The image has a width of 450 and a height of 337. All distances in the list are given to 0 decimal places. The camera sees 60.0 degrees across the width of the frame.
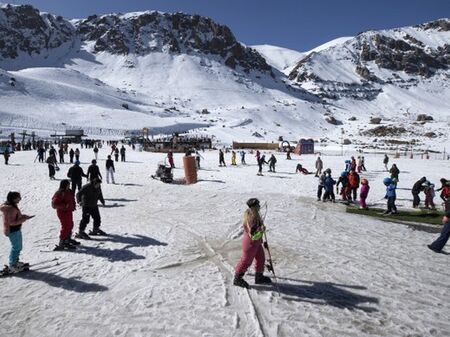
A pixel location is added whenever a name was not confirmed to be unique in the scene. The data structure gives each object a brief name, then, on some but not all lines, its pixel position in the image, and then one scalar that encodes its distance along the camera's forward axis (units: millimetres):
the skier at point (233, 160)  32719
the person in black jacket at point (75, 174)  14715
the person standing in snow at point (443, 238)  8996
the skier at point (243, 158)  33781
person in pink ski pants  6504
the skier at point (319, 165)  24469
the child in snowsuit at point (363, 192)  14523
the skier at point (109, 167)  19891
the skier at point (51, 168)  21109
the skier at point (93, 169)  13994
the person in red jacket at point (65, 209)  8359
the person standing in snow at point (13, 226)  7020
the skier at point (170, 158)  24053
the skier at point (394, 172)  16705
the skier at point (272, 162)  26594
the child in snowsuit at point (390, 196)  13692
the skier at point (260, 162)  25391
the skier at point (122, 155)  34056
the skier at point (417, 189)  15398
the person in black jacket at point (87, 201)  9539
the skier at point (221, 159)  31559
